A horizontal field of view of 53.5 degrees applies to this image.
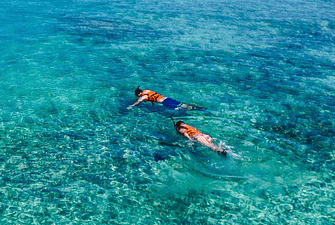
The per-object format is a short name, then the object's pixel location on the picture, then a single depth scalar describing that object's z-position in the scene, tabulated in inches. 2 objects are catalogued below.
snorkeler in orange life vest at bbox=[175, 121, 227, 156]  592.1
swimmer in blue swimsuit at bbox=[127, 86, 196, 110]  751.7
